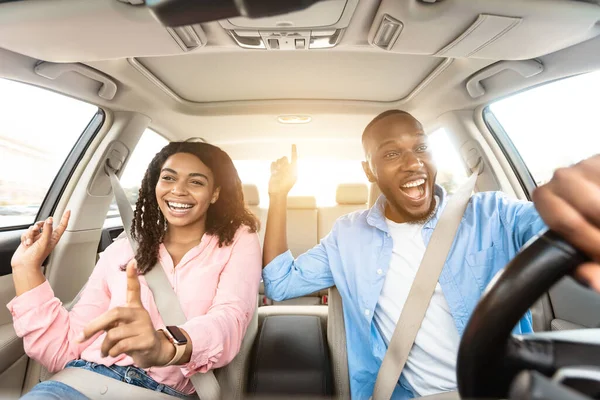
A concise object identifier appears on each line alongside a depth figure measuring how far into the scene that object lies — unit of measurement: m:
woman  1.05
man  1.25
